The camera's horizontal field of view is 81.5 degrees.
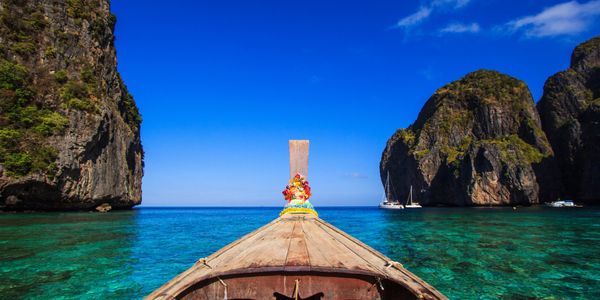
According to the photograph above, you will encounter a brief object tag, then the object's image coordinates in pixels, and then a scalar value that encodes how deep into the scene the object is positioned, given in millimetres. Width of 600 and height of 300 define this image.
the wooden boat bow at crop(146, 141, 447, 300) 3562
